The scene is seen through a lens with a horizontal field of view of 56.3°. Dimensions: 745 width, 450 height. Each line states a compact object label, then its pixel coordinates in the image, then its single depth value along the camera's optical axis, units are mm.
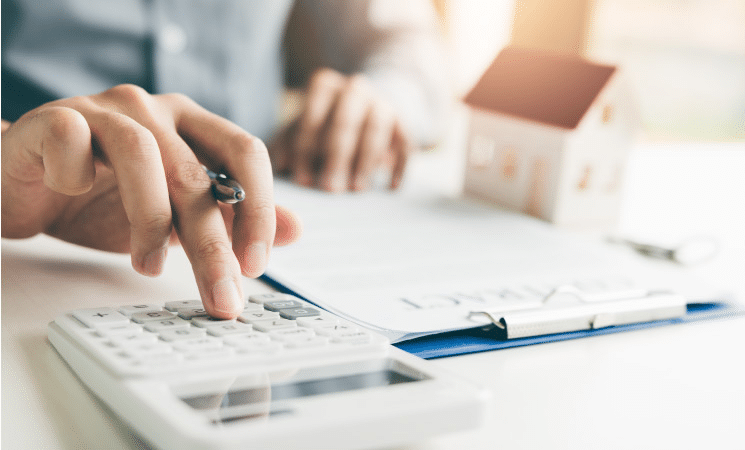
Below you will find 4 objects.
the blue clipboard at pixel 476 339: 400
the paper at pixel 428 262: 457
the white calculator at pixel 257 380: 253
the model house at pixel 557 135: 743
